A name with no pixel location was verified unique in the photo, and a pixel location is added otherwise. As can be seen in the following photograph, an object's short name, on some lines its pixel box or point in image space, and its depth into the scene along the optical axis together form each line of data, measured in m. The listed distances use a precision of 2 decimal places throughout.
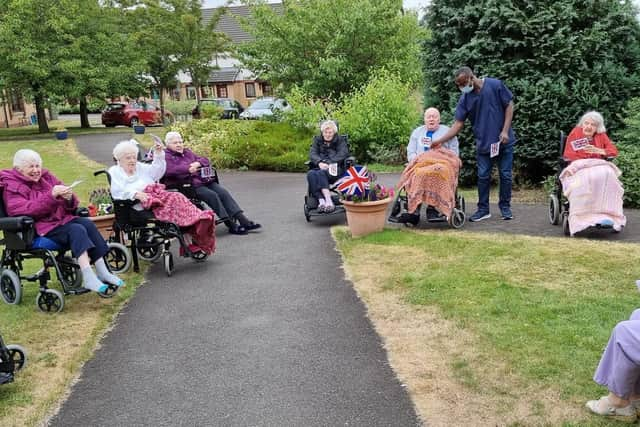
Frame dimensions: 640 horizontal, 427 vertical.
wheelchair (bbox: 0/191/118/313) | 5.30
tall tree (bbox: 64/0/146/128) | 26.44
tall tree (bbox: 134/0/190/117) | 32.41
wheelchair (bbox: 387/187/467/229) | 7.57
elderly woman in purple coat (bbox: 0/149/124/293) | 5.38
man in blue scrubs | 7.54
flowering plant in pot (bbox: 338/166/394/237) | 7.41
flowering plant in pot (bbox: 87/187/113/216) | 7.46
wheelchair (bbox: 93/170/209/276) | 6.48
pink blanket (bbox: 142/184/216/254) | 6.50
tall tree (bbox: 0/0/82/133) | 24.98
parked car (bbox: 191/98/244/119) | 29.33
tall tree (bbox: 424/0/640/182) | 8.91
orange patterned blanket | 7.29
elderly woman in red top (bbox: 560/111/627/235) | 6.62
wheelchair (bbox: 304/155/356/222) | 8.55
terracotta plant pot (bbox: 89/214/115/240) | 7.33
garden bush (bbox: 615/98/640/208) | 8.21
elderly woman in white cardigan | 6.41
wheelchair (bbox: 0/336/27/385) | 3.79
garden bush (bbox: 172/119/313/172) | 14.30
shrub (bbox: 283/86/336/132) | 15.07
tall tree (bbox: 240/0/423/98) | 16.02
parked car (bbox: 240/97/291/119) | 27.65
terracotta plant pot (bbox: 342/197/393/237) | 7.39
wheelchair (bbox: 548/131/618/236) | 7.17
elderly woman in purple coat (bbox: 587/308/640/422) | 2.96
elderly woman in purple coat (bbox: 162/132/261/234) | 7.68
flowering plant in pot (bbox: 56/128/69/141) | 24.50
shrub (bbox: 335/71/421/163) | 13.70
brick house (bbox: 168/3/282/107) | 47.62
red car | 34.03
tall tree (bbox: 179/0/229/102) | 32.97
